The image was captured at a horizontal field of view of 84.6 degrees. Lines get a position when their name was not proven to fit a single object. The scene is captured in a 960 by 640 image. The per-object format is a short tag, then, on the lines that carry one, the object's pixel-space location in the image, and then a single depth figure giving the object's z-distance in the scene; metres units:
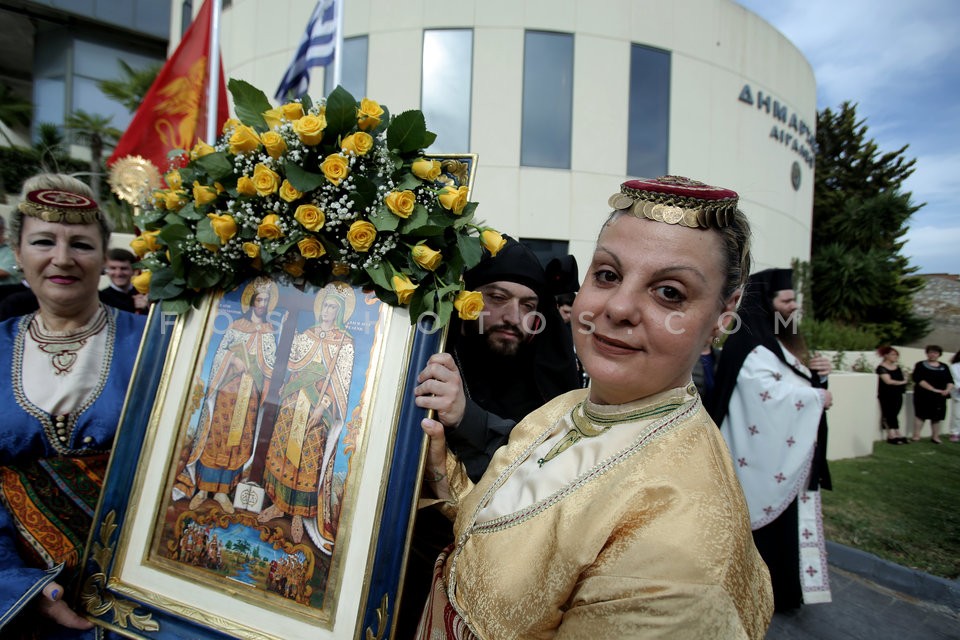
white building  12.12
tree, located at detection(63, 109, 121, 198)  19.95
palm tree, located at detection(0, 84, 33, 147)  20.67
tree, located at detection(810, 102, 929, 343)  19.55
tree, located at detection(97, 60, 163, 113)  19.03
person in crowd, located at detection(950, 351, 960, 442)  11.15
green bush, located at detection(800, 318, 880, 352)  12.16
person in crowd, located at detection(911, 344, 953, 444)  11.03
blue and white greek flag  5.94
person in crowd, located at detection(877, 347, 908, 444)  10.59
